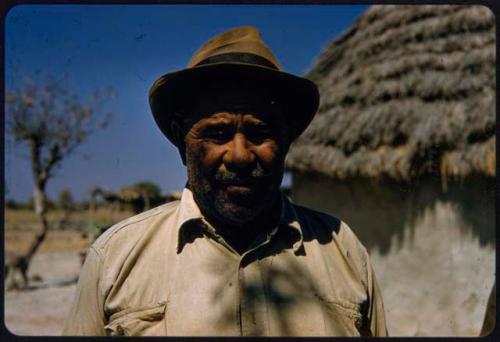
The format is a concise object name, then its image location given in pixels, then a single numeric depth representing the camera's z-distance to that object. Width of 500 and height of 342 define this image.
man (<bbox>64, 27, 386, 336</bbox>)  1.71
